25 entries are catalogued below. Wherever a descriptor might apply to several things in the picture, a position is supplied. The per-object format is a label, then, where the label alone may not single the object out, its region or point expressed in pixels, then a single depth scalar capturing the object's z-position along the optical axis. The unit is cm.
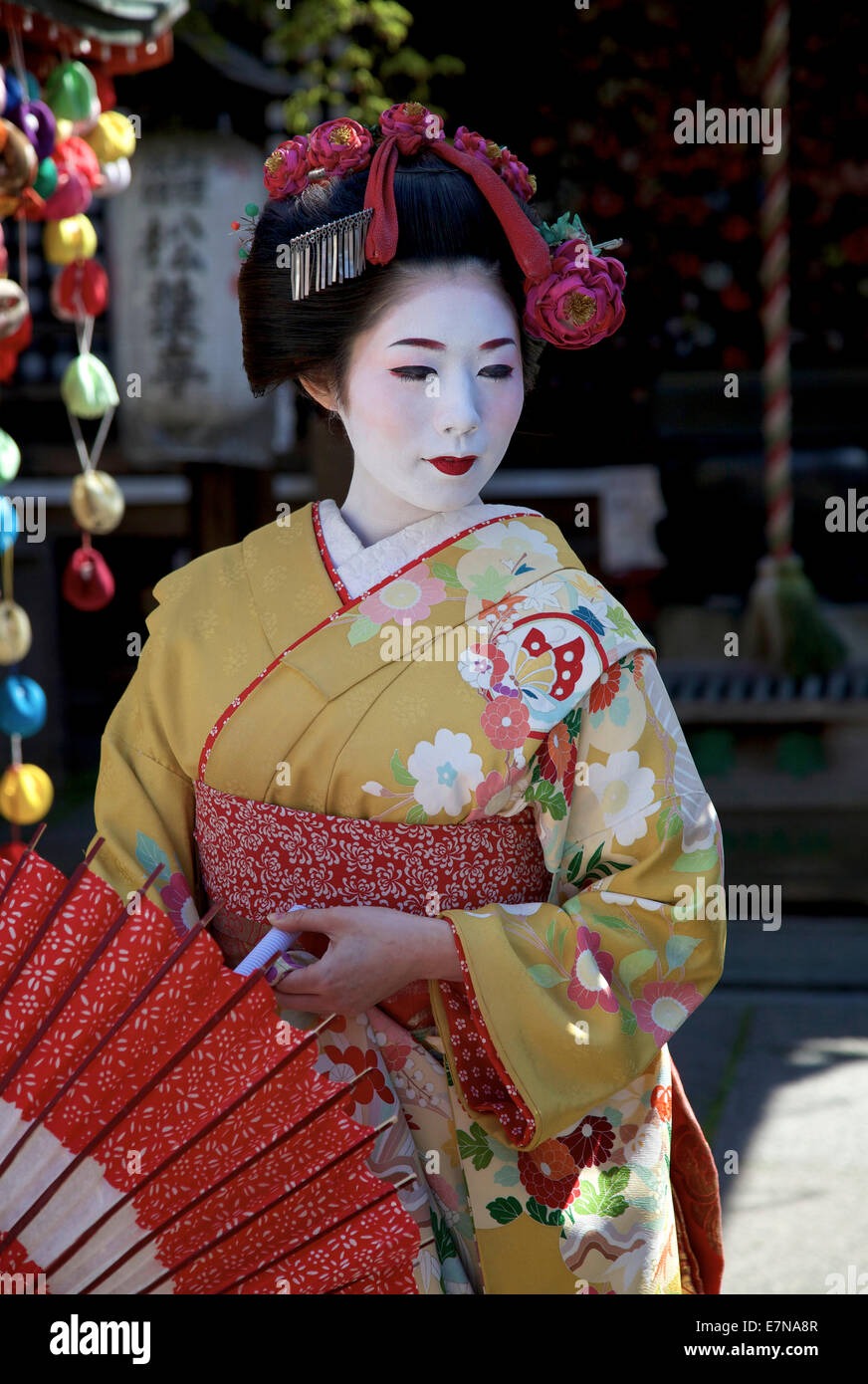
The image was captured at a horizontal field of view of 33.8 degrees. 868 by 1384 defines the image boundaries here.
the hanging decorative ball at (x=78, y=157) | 320
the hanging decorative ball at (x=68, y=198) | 321
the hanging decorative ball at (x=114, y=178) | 351
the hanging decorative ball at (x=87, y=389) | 342
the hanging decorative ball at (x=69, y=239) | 333
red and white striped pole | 579
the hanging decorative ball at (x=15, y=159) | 280
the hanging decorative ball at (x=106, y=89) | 350
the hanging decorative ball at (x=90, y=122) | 327
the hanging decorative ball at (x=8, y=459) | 303
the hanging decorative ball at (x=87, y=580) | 350
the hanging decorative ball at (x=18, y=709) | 344
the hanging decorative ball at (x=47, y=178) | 303
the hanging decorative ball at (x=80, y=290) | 359
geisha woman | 160
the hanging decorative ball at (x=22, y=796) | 336
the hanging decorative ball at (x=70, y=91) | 319
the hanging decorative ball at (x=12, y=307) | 294
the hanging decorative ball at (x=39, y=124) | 292
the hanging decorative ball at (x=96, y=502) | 356
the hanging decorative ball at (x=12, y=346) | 309
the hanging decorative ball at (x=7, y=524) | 317
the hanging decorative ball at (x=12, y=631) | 329
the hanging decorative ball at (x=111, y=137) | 342
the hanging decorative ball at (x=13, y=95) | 292
